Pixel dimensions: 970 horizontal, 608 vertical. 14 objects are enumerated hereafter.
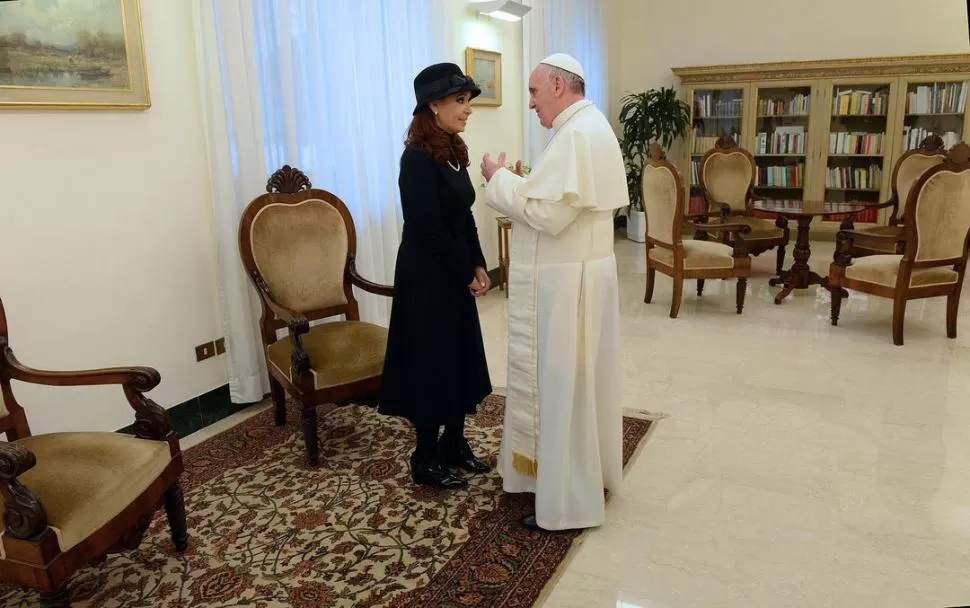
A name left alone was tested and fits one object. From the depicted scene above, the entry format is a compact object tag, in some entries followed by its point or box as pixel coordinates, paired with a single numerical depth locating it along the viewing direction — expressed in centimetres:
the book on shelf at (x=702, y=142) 805
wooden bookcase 713
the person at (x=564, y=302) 224
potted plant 793
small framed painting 538
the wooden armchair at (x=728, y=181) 645
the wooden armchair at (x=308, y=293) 297
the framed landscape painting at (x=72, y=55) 255
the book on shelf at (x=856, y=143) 742
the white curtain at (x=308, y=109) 328
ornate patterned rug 221
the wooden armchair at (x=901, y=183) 572
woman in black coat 243
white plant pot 809
